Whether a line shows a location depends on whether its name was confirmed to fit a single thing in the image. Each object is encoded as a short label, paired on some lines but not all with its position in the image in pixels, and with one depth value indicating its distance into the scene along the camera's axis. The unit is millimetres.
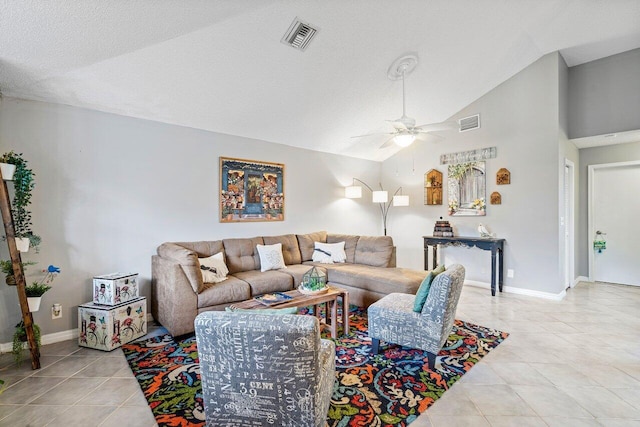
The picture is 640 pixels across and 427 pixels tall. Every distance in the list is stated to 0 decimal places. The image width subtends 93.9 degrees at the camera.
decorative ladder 2418
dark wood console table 4574
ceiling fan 3278
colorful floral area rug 1905
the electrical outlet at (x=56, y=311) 2979
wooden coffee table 2730
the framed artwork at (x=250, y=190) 4277
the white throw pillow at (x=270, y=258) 4133
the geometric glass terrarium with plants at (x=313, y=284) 3035
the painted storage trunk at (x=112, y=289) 2895
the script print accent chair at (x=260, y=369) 1344
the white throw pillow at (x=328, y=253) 4730
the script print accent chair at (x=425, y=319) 2332
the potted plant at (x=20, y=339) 2488
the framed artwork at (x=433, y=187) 5555
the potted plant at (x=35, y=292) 2564
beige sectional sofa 3014
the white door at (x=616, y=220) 5027
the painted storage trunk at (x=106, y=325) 2791
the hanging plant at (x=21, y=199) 2568
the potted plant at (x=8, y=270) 2486
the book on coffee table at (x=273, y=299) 2779
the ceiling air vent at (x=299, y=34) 2859
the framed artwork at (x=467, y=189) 5043
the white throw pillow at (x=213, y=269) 3391
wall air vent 5062
